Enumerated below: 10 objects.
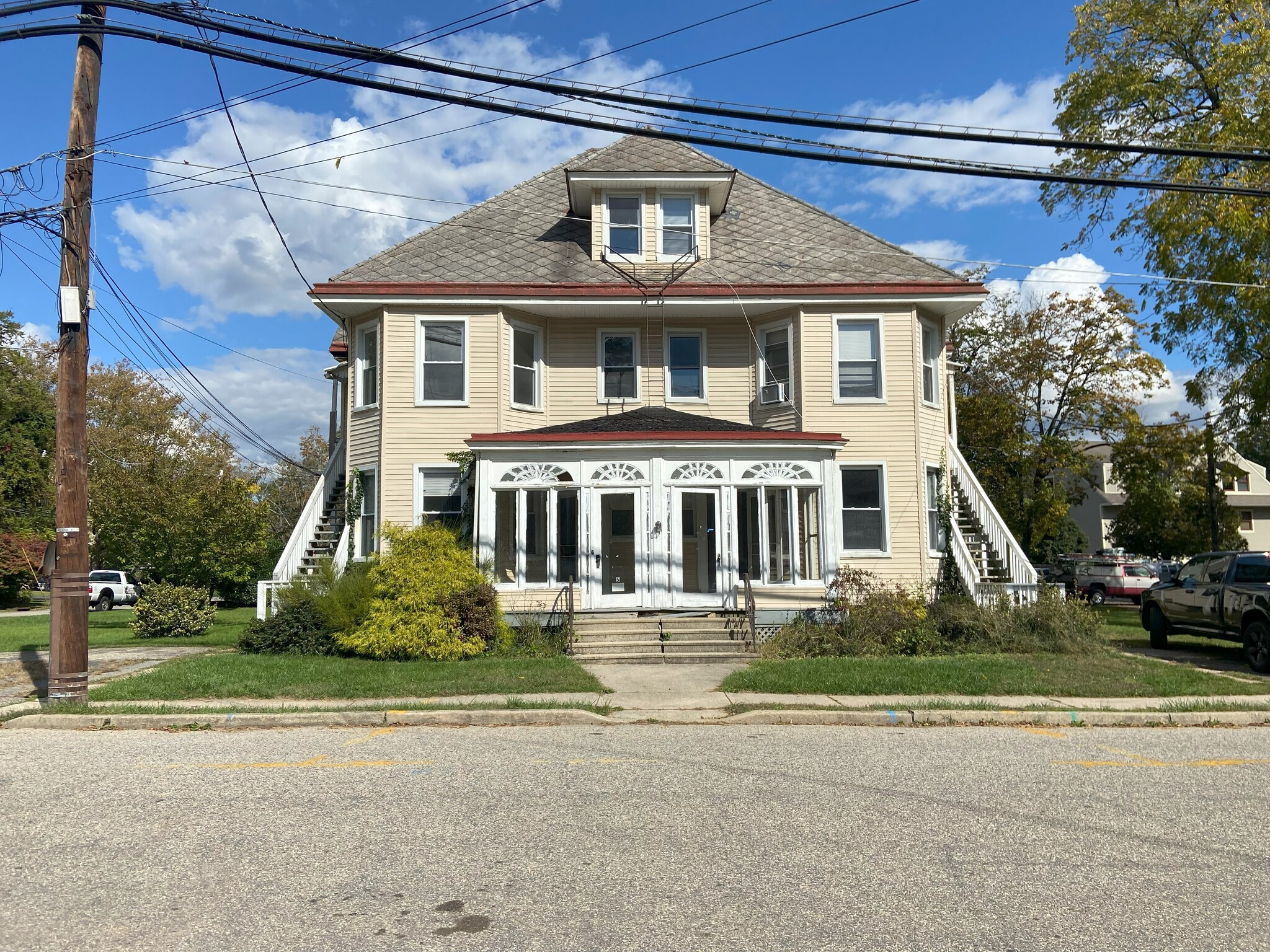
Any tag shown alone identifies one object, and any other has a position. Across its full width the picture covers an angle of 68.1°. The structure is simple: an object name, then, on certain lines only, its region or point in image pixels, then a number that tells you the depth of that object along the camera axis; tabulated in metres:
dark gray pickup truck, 14.51
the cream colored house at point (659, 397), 17.03
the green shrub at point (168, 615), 19.66
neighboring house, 57.34
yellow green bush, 14.44
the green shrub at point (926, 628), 15.18
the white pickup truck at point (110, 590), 37.53
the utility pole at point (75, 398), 11.10
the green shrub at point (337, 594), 15.20
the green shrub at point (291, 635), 15.41
